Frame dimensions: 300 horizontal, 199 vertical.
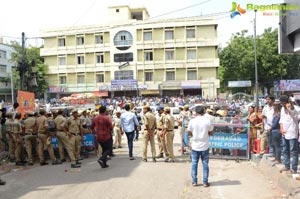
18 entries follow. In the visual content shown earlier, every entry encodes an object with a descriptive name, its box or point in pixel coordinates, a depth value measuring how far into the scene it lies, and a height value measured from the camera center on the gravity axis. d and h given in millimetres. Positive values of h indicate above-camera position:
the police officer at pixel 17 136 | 9061 -1254
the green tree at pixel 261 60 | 36892 +4466
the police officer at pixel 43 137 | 8836 -1265
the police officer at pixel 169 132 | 8704 -1158
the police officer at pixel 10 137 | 9160 -1331
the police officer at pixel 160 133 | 8912 -1243
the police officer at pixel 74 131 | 8661 -1078
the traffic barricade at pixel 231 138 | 8811 -1388
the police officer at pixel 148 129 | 8736 -1054
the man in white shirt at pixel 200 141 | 6130 -1018
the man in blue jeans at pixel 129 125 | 9092 -954
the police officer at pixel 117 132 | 11935 -1544
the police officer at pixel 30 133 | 8873 -1160
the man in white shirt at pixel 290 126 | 5839 -689
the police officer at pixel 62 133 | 8586 -1133
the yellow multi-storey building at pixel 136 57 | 42591 +6003
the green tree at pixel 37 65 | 45290 +5042
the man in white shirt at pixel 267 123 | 7536 -816
